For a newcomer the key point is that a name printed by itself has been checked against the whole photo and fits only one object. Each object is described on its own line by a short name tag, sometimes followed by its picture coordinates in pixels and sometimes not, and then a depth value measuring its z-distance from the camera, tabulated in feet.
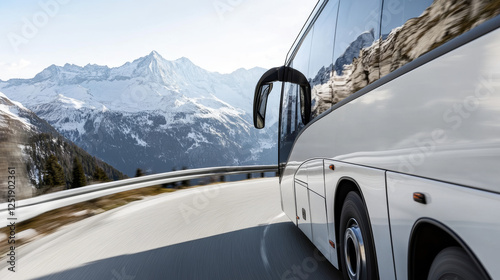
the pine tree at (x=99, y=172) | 85.19
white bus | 5.88
